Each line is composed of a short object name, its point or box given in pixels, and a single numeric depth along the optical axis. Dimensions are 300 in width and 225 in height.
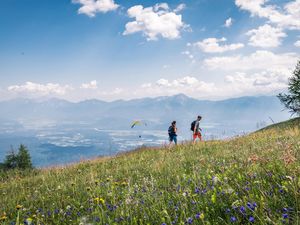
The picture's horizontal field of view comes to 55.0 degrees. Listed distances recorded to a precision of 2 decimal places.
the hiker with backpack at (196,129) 20.70
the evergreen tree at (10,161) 44.88
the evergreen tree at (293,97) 45.91
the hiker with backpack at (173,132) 20.73
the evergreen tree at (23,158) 45.59
